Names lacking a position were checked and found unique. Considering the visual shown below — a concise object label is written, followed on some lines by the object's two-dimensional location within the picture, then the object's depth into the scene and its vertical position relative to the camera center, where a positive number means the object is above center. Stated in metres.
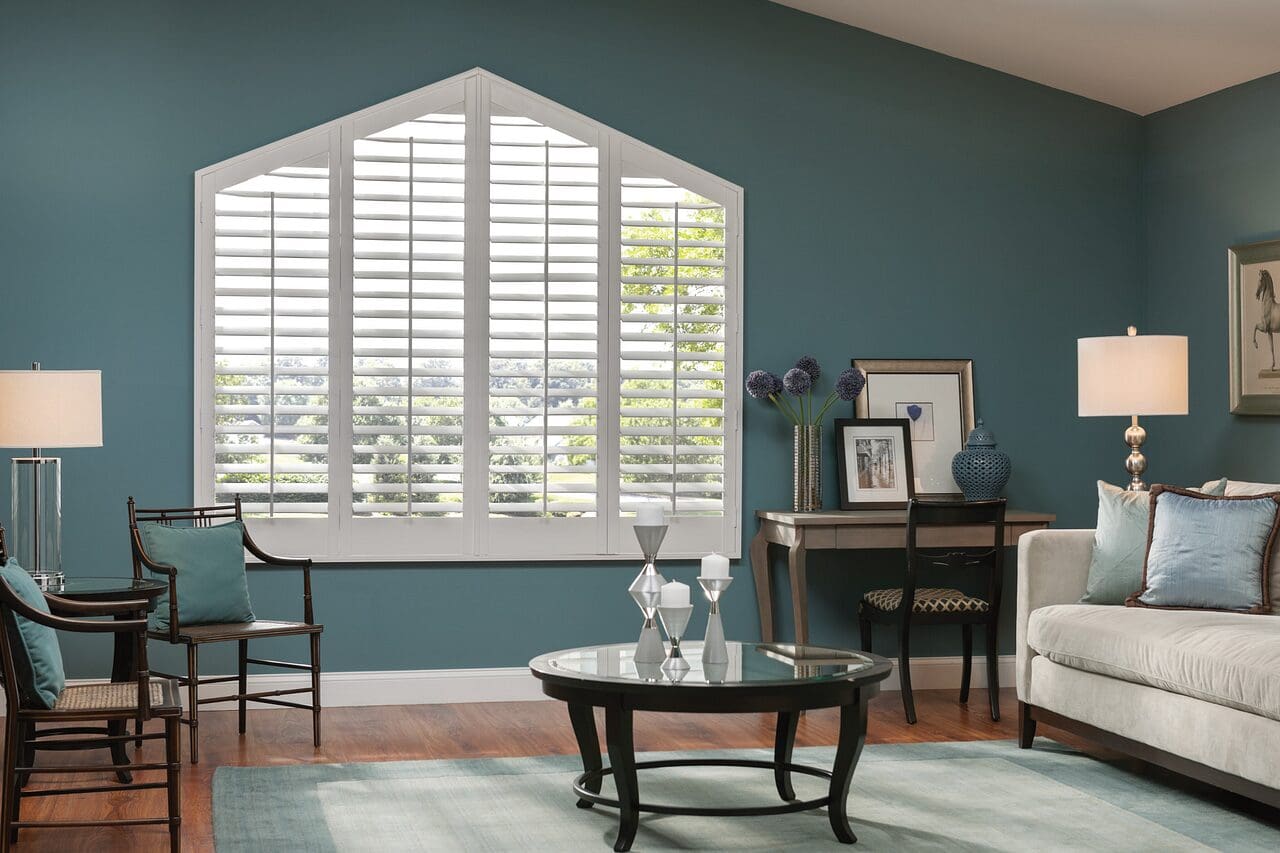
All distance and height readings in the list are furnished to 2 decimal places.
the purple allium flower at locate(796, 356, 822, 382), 5.61 +0.28
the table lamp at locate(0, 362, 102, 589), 4.23 -0.01
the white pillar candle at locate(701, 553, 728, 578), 3.56 -0.34
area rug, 3.43 -1.02
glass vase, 5.55 -0.14
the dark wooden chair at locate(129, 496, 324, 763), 4.33 -0.64
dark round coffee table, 3.27 -0.63
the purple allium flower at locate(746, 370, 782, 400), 5.52 +0.21
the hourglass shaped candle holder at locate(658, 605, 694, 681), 3.55 -0.50
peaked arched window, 5.23 +0.39
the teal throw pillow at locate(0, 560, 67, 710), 3.21 -0.52
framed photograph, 5.67 -0.12
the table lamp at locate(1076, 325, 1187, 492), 5.11 +0.22
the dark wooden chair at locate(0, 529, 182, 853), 3.12 -0.64
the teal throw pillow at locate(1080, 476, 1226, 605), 4.44 -0.37
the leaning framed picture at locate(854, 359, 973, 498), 5.79 +0.13
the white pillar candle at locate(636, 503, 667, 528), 3.66 -0.22
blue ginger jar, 5.55 -0.13
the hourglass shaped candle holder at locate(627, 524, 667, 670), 3.63 -0.42
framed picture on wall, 5.19 +0.42
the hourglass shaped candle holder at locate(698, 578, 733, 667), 3.59 -0.53
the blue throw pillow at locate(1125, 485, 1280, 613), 4.16 -0.37
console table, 5.20 -0.38
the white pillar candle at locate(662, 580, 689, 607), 3.56 -0.42
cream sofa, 3.47 -0.68
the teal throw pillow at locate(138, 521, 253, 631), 4.57 -0.46
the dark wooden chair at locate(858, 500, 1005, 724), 5.04 -0.61
